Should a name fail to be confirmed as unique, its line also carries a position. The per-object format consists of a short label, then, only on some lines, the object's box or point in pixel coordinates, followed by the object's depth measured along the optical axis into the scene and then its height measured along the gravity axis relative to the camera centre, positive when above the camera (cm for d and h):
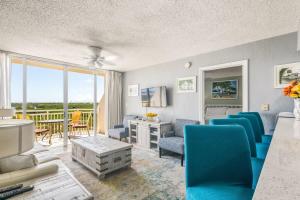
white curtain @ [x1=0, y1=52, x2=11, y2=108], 339 +38
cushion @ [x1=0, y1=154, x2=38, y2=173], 139 -60
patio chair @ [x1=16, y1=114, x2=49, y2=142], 396 -85
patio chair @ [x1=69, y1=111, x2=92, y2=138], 506 -80
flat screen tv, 436 +6
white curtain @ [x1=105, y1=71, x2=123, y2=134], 546 -3
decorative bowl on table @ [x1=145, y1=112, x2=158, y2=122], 427 -48
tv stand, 383 -86
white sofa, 121 -74
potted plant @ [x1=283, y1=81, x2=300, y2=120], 187 +7
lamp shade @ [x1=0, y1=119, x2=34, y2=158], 66 -18
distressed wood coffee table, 254 -98
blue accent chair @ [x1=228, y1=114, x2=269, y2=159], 198 -39
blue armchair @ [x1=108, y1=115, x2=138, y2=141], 444 -93
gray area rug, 209 -128
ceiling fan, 322 +86
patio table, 449 -83
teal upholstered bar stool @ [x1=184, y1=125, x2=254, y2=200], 117 -45
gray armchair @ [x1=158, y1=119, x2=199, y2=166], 308 -89
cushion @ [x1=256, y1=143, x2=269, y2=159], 176 -60
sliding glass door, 385 +12
